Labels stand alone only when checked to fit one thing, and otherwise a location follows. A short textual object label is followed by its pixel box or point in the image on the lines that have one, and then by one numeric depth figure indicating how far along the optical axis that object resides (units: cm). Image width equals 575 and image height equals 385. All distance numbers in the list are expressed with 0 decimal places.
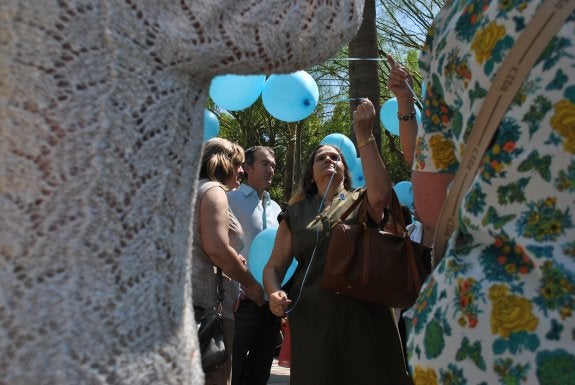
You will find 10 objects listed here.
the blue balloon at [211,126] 654
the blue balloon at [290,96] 616
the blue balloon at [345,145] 666
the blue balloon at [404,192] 783
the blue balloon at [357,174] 721
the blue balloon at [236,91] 593
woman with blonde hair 400
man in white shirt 514
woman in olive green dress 367
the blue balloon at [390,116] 697
